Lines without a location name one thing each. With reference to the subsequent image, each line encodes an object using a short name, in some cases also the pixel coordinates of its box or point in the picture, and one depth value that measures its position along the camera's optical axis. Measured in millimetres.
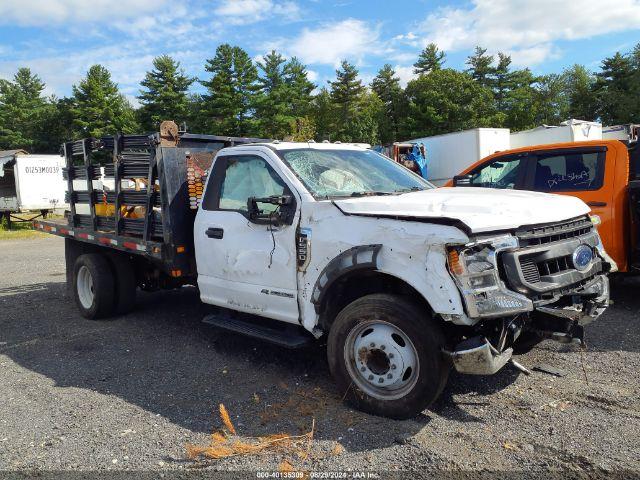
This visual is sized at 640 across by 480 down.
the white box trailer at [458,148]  21609
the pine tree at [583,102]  53750
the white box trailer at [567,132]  17684
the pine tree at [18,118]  59031
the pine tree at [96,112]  55344
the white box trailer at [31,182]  21094
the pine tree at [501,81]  58688
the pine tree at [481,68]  58688
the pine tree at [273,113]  52438
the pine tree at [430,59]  62469
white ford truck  3432
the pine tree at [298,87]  59375
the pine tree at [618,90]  46150
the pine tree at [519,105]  56312
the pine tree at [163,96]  53000
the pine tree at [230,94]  50969
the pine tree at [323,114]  57978
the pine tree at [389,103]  53781
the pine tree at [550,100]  65125
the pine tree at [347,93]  58438
